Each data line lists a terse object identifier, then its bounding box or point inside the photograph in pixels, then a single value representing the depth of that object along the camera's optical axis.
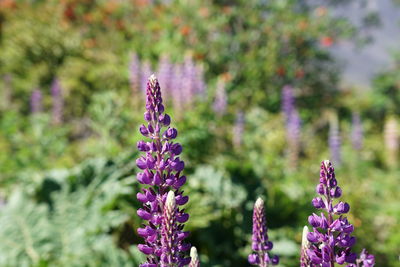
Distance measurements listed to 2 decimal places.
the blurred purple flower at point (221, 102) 6.20
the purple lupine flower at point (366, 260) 1.14
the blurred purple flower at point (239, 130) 6.22
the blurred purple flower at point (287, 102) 7.33
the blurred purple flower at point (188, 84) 5.76
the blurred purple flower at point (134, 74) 6.23
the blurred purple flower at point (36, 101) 7.14
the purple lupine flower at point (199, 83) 6.18
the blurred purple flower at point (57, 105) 6.72
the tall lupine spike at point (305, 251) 1.18
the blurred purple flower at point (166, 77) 6.09
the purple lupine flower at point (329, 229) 1.13
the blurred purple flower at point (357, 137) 9.02
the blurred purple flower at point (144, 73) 6.12
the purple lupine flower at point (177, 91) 5.63
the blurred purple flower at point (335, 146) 7.40
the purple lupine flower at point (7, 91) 9.61
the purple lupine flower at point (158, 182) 1.14
